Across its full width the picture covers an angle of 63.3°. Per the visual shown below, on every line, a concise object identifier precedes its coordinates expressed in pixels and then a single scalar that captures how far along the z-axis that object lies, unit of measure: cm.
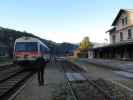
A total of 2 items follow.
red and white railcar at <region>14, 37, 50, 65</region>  1093
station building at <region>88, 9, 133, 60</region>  1731
